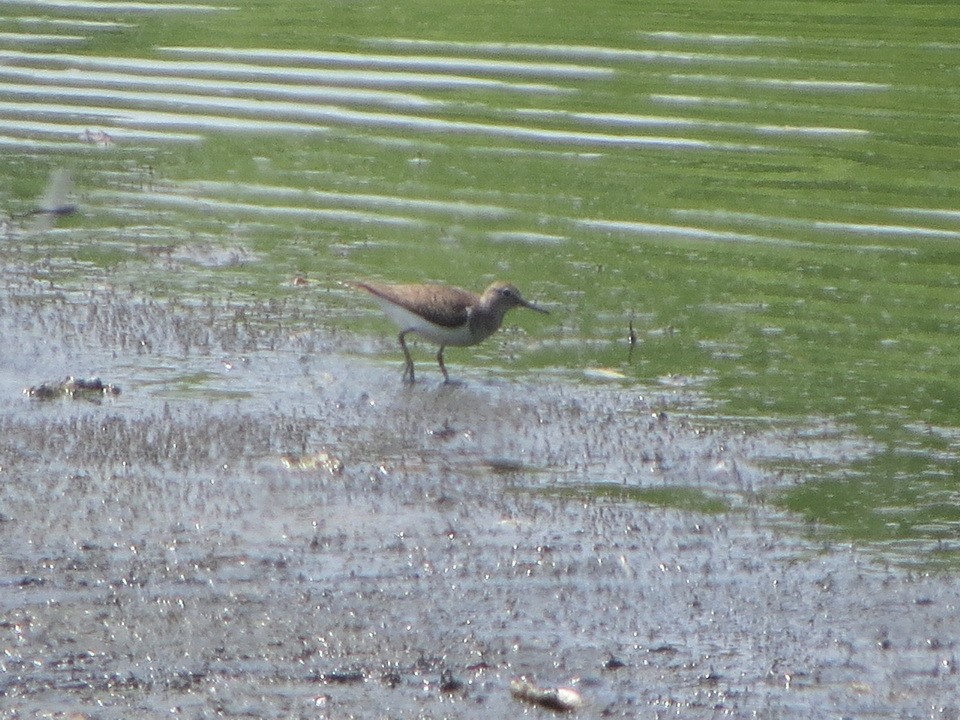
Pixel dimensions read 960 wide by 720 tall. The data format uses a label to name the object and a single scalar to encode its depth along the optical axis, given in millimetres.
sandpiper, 21078
